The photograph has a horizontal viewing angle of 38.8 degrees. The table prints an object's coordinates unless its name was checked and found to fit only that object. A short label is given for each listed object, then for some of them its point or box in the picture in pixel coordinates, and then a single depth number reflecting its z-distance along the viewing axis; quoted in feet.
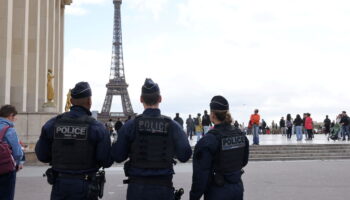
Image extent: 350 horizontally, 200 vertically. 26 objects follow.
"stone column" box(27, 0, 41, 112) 91.71
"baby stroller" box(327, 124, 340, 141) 94.10
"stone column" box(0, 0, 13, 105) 71.87
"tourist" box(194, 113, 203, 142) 91.28
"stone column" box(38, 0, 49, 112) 101.04
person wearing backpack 21.76
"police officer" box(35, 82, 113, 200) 16.84
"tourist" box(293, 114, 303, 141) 90.68
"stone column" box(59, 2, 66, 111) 135.58
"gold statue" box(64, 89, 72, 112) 95.36
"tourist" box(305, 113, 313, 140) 93.35
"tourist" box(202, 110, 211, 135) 84.84
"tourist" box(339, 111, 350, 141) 92.02
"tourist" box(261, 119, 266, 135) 165.82
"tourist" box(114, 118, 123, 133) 96.35
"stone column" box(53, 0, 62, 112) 124.47
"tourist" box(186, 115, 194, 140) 109.75
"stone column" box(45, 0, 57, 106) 112.88
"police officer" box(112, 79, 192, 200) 16.51
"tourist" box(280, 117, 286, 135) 133.16
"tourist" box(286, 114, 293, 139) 108.12
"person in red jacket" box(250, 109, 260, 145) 73.15
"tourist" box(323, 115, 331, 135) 113.34
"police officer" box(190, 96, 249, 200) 17.02
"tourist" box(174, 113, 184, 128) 95.25
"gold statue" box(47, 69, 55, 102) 85.15
